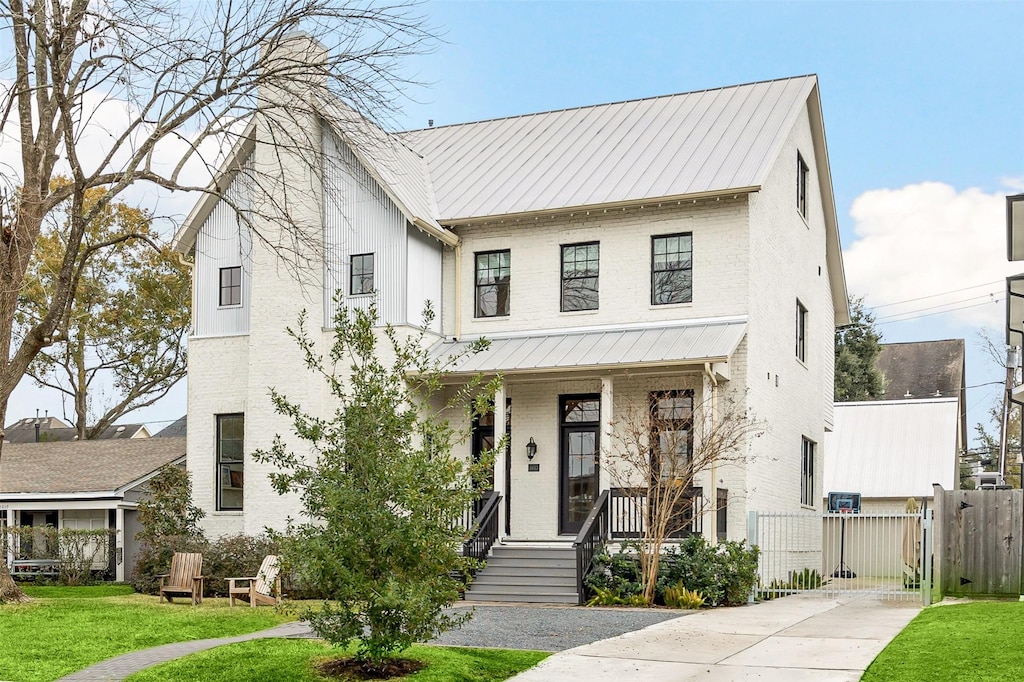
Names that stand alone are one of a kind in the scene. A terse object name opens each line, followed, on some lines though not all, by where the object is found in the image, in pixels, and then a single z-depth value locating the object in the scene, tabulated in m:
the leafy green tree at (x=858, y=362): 46.53
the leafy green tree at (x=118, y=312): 36.56
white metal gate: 19.97
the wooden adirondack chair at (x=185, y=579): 18.98
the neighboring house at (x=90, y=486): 26.19
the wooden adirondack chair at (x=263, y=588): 18.23
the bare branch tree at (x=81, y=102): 17.47
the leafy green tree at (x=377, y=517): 10.65
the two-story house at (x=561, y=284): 21.23
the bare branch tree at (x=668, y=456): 18.67
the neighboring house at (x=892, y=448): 31.48
